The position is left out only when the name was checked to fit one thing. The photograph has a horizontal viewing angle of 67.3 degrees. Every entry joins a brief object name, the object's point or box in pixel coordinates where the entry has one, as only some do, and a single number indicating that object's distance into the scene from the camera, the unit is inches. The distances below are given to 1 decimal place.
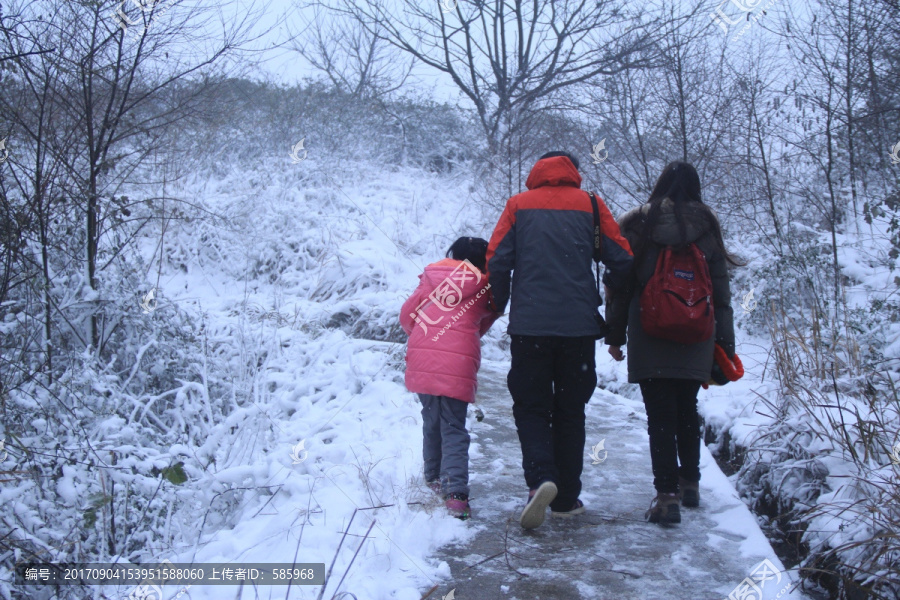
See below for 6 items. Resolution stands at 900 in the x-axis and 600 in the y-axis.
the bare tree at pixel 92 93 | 189.8
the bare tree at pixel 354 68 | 666.2
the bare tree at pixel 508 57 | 516.7
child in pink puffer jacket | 136.5
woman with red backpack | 126.3
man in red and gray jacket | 127.0
